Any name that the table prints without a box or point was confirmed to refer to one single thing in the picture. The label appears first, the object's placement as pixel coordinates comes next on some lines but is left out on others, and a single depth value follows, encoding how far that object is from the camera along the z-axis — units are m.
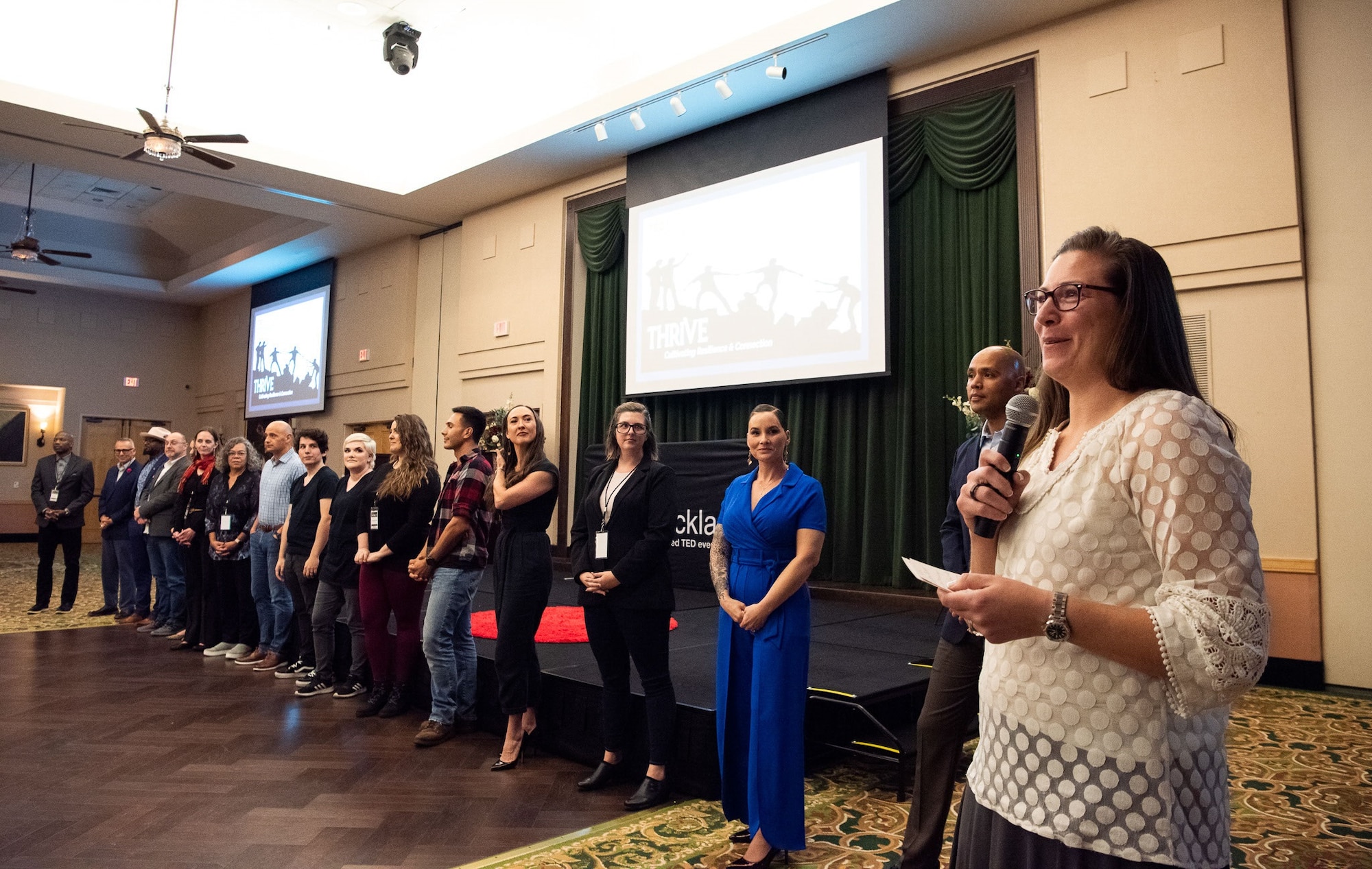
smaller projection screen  12.63
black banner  6.96
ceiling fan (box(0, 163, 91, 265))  10.72
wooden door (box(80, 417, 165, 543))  15.01
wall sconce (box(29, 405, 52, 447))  14.44
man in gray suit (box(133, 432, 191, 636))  6.42
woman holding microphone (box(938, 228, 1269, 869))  0.90
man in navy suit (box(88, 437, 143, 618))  7.12
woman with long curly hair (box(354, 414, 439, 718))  4.12
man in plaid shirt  3.83
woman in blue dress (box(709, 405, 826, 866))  2.46
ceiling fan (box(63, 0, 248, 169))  6.75
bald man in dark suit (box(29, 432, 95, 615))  7.47
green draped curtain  6.07
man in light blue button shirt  5.23
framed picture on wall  14.17
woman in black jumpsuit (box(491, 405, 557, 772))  3.46
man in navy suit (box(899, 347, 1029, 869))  2.30
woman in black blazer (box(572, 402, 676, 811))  3.06
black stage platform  3.22
